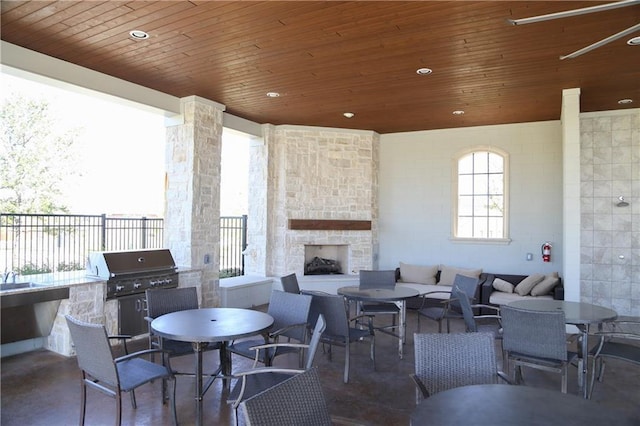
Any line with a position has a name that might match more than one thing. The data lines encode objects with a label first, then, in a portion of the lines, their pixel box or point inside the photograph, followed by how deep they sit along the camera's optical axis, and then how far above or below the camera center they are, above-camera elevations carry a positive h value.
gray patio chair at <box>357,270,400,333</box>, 5.17 -0.85
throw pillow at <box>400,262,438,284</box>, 7.67 -1.00
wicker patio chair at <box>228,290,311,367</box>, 3.46 -0.91
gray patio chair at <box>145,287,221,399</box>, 3.48 -0.82
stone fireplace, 7.85 +0.39
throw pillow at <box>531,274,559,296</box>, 6.30 -0.99
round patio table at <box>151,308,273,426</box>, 2.91 -0.81
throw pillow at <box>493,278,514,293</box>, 6.75 -1.06
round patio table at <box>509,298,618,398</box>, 3.46 -0.84
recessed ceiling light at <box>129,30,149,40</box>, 4.03 +1.76
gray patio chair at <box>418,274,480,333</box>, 4.95 -0.98
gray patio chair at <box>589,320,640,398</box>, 3.41 -1.09
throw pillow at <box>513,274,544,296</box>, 6.55 -1.00
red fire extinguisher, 7.16 -0.56
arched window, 7.81 +0.46
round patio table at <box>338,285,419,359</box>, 4.61 -0.86
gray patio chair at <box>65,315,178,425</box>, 2.57 -0.97
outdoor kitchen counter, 4.22 -0.70
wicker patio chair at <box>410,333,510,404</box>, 2.39 -0.81
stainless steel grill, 4.85 -0.63
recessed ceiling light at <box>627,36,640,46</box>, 4.02 +1.72
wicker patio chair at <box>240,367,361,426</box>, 1.58 -0.74
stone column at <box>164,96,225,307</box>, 6.01 +0.36
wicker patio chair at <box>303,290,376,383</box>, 3.93 -0.96
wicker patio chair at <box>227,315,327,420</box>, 2.51 -1.07
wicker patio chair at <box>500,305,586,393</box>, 3.17 -0.91
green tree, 10.75 +1.58
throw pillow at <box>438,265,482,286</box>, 7.27 -0.93
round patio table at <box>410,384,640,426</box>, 1.72 -0.82
